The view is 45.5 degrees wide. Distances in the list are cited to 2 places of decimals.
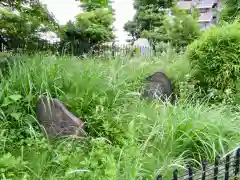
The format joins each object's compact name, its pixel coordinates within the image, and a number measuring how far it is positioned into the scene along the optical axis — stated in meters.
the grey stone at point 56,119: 2.98
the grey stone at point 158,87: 4.41
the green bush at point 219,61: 4.91
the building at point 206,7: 26.92
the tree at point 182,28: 13.30
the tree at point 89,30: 13.81
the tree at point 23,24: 6.79
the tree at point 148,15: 20.31
